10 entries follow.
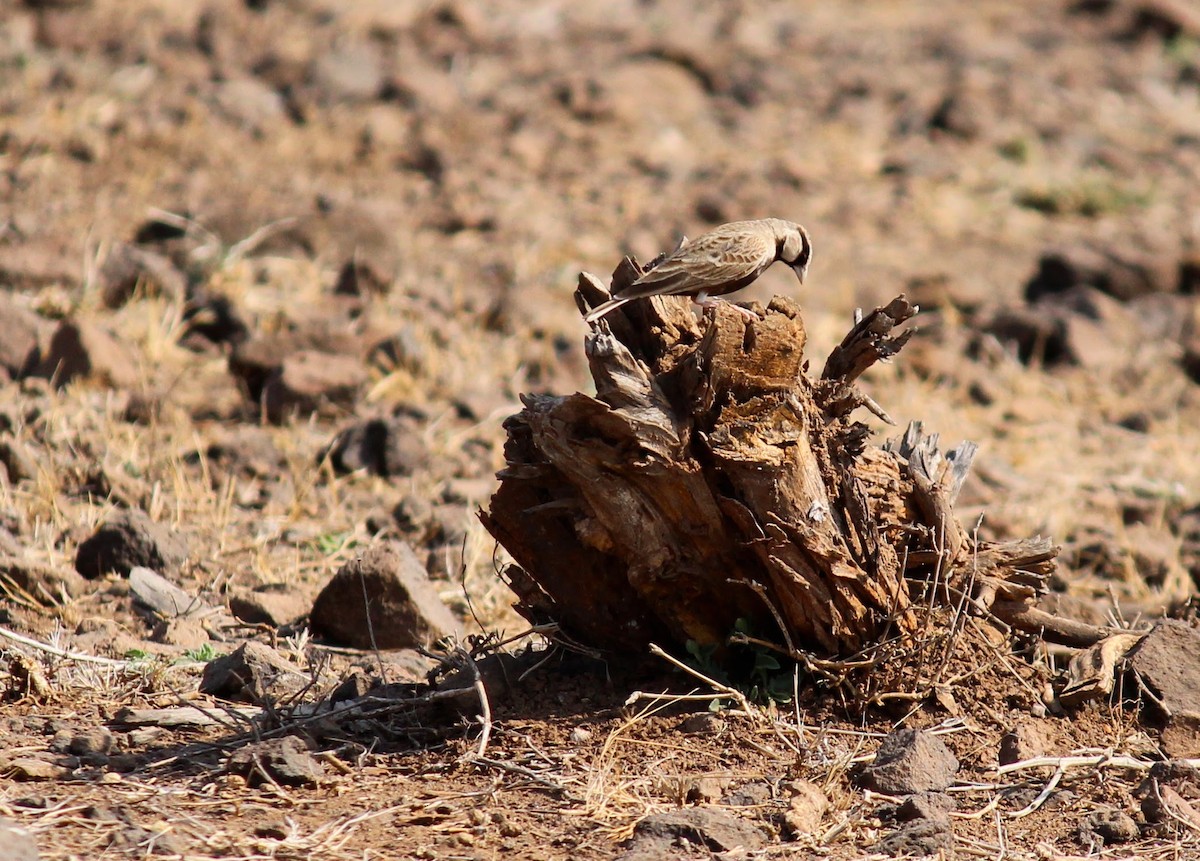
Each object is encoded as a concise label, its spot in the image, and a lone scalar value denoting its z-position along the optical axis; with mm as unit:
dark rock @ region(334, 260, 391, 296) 15703
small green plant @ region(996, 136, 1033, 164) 22078
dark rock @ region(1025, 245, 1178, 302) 18359
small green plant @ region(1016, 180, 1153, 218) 20531
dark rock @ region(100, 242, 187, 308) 14570
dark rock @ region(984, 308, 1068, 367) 16766
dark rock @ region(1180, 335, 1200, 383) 16875
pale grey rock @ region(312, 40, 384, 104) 20812
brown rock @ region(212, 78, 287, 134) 19703
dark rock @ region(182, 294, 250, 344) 14305
